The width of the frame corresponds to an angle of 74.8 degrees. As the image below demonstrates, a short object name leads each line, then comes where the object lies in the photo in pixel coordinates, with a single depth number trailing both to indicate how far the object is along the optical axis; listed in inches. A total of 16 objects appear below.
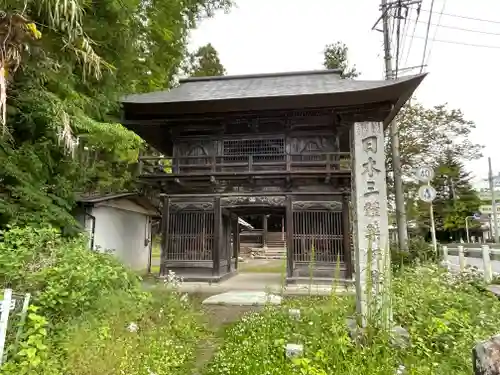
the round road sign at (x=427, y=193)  357.1
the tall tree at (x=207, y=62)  939.3
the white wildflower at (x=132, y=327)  161.2
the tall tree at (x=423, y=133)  704.4
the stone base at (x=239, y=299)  295.4
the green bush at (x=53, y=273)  148.1
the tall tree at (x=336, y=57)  878.4
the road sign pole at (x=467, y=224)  1186.0
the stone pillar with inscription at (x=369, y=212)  166.1
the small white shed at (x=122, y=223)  400.5
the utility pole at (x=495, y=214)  782.2
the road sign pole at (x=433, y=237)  389.1
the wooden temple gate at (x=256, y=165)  400.5
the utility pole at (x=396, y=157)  458.9
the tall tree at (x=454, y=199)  1211.9
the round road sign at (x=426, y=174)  373.7
